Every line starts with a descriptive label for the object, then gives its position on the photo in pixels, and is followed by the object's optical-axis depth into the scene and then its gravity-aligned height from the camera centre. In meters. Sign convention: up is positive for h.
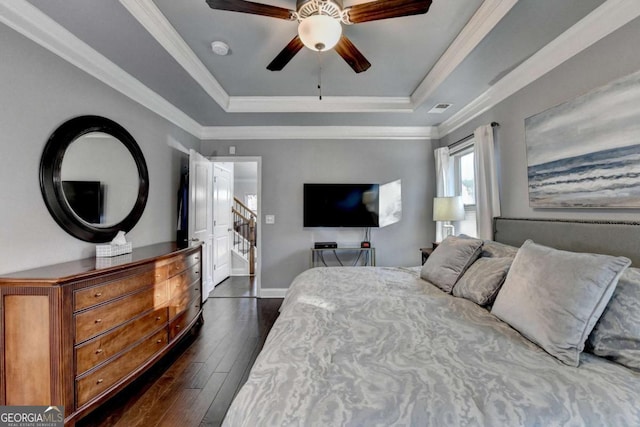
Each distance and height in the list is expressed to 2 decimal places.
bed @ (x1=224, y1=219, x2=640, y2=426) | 0.80 -0.55
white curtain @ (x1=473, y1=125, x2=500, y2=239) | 2.75 +0.37
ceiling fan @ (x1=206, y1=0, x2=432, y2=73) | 1.58 +1.25
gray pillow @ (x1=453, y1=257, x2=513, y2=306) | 1.70 -0.41
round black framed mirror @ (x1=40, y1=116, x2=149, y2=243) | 1.95 +0.40
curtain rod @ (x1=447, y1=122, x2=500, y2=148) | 2.79 +0.96
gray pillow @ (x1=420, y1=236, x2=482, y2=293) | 2.04 -0.34
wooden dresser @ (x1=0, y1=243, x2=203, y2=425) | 1.48 -0.63
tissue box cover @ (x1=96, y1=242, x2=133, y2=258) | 2.14 -0.19
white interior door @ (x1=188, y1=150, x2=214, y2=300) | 3.44 +0.21
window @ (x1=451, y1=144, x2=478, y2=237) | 3.45 +0.47
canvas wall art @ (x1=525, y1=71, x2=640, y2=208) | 1.59 +0.44
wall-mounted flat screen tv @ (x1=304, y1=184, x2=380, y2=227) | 4.04 +0.22
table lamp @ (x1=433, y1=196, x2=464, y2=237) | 3.17 +0.11
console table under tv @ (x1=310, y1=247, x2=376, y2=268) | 4.15 -0.57
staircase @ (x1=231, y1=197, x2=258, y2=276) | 5.71 -0.45
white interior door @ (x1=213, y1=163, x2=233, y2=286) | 4.66 +0.08
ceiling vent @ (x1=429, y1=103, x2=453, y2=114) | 3.29 +1.36
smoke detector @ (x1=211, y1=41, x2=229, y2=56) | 2.34 +1.53
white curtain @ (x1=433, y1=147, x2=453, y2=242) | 3.82 +0.60
